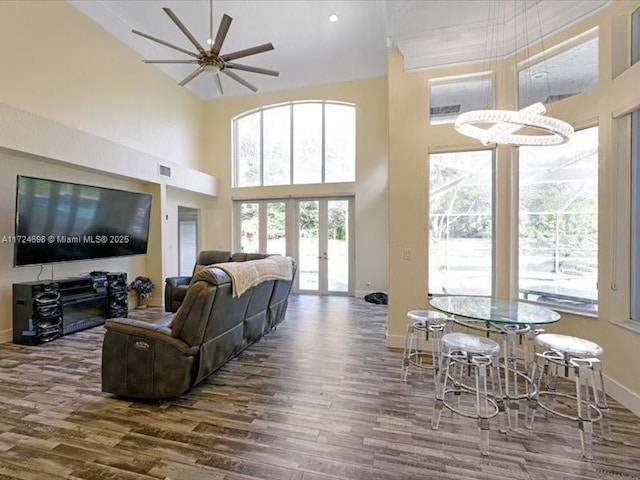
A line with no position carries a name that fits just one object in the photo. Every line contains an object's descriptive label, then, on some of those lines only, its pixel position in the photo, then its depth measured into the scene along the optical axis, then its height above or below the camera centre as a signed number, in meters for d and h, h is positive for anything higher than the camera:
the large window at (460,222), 3.83 +0.22
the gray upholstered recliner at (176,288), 5.31 -0.85
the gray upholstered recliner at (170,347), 2.55 -0.90
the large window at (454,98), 3.84 +1.76
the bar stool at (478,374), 2.14 -1.02
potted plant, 5.89 -0.94
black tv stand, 4.02 -0.96
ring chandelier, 2.19 +0.87
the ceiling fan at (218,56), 3.46 +2.21
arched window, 7.88 +2.46
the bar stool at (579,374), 2.10 -0.99
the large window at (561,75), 3.08 +1.75
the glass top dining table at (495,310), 2.33 -0.59
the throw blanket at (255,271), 2.86 -0.35
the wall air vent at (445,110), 3.91 +1.62
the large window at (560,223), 3.11 +0.19
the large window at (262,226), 8.11 +0.34
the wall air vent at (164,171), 6.24 +1.37
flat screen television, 3.97 +0.24
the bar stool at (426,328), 3.10 -0.89
